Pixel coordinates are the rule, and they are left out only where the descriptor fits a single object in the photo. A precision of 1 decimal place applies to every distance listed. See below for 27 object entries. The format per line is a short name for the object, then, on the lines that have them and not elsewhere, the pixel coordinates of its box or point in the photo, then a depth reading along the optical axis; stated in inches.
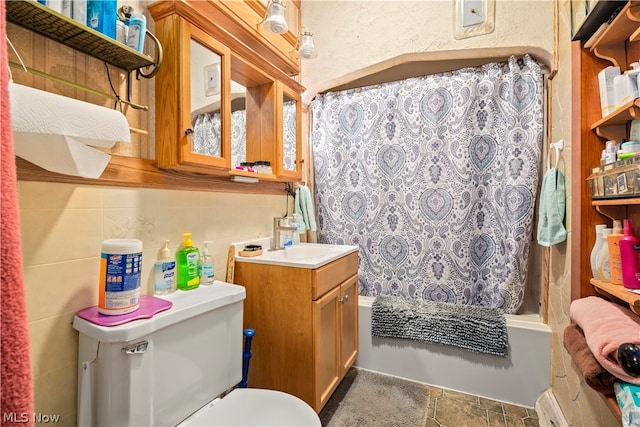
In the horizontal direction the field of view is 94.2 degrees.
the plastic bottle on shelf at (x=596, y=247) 45.8
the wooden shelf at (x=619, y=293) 35.1
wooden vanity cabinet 54.3
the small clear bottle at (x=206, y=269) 52.1
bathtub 66.2
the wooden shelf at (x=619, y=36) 38.3
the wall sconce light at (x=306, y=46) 70.0
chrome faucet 72.1
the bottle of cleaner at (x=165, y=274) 45.1
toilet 32.1
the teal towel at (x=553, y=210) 58.1
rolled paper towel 26.5
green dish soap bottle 48.4
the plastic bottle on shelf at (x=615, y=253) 40.8
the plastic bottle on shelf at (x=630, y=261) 38.5
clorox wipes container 34.1
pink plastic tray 33.4
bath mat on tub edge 68.3
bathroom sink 55.2
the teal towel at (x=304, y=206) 82.9
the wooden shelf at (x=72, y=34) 29.8
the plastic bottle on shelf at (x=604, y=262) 43.8
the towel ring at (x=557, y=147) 60.3
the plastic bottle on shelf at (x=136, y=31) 38.8
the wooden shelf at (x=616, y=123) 38.6
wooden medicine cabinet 44.6
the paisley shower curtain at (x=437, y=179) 71.5
